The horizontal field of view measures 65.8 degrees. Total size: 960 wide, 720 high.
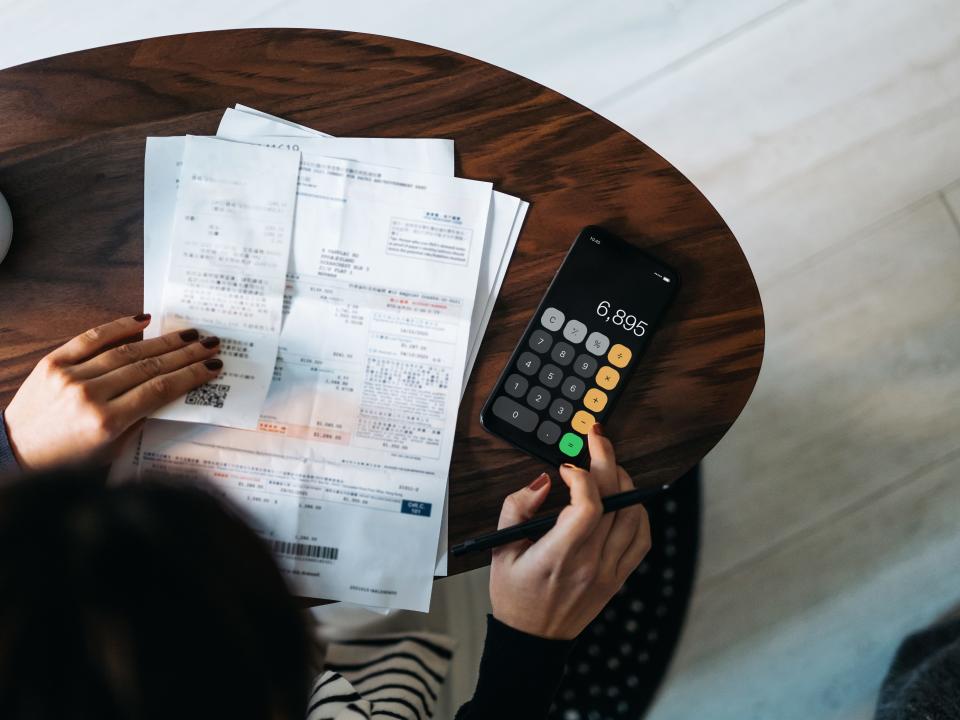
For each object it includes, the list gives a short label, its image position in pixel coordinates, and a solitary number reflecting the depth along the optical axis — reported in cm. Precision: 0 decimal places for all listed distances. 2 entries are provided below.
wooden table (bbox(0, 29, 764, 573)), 61
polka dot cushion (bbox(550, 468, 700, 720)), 90
